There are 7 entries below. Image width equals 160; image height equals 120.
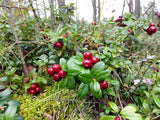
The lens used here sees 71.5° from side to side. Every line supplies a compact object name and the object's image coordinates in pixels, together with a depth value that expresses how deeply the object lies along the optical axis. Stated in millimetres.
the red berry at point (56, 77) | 103
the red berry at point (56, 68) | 103
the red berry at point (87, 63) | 98
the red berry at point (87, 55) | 103
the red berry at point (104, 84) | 100
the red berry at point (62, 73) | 99
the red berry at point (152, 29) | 148
